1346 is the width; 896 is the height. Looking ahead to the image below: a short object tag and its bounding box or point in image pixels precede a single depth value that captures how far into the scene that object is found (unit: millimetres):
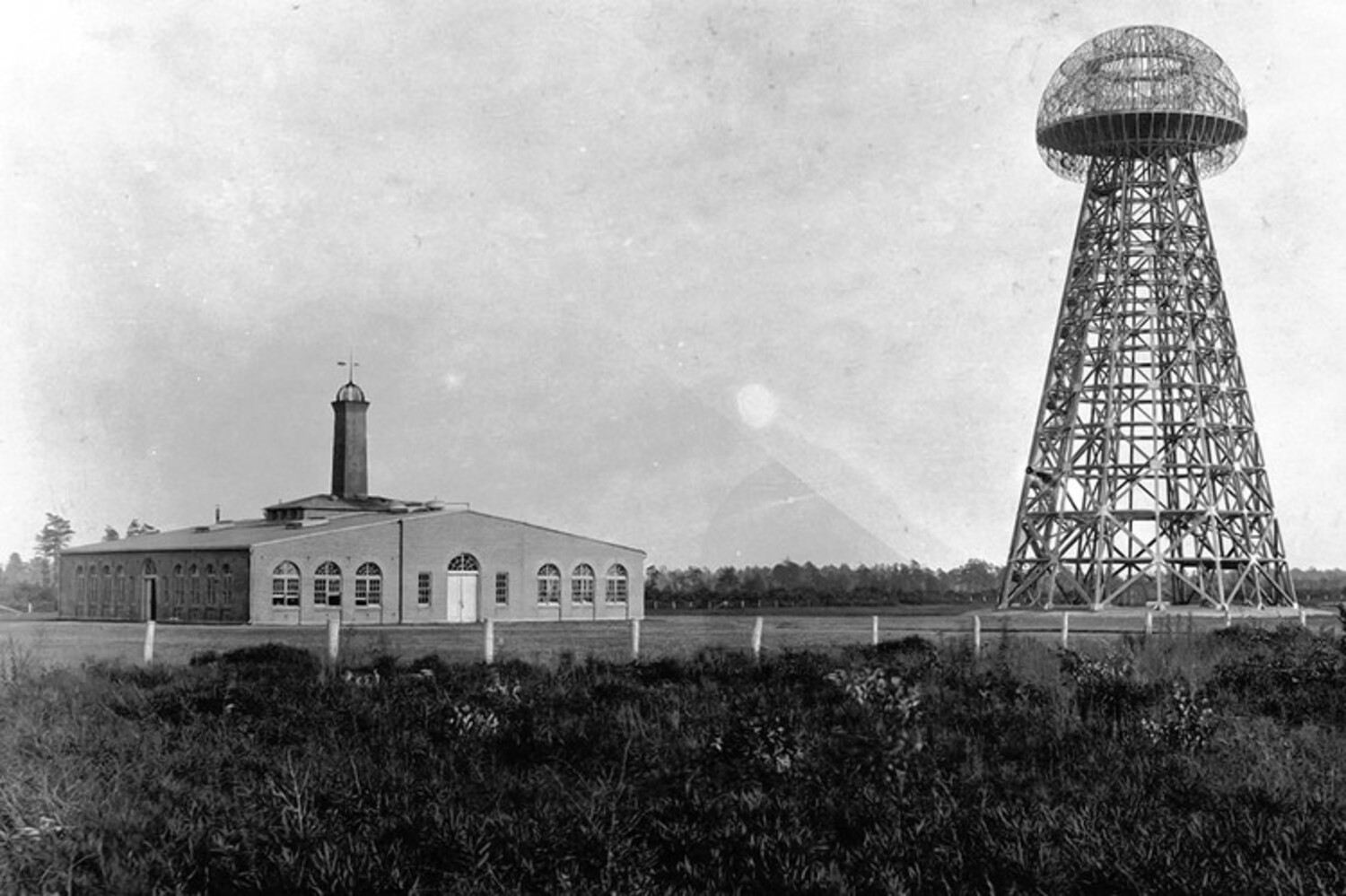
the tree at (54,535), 134750
